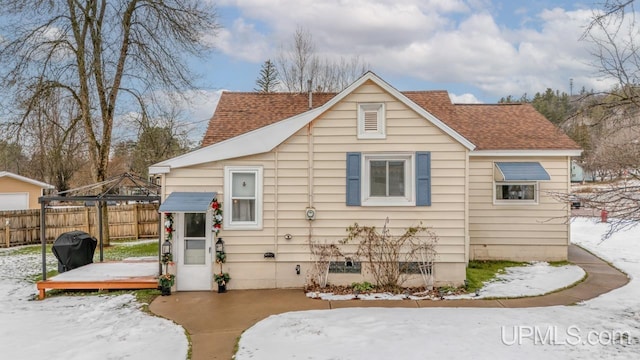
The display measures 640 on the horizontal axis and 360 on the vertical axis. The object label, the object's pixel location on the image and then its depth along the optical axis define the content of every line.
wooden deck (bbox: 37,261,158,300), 8.09
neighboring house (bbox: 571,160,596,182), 47.73
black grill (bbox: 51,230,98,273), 9.41
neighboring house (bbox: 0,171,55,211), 19.72
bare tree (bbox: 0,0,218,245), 13.44
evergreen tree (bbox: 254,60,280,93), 29.36
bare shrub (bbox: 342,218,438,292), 8.26
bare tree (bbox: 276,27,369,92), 24.39
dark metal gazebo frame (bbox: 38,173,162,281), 8.23
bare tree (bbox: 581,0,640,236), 5.48
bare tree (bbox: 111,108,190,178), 16.85
